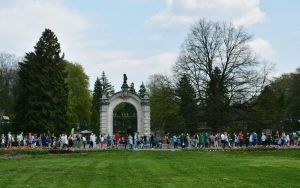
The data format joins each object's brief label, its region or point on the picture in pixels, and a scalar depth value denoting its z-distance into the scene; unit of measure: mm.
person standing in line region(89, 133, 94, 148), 37109
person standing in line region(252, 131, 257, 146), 37402
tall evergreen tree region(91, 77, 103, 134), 73887
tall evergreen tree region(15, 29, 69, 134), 45990
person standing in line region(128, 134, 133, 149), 36929
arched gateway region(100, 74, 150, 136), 41330
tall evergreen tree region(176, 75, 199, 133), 46429
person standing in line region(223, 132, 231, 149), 36543
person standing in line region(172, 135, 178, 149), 37866
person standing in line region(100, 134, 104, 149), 38295
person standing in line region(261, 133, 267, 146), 37009
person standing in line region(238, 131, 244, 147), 38207
